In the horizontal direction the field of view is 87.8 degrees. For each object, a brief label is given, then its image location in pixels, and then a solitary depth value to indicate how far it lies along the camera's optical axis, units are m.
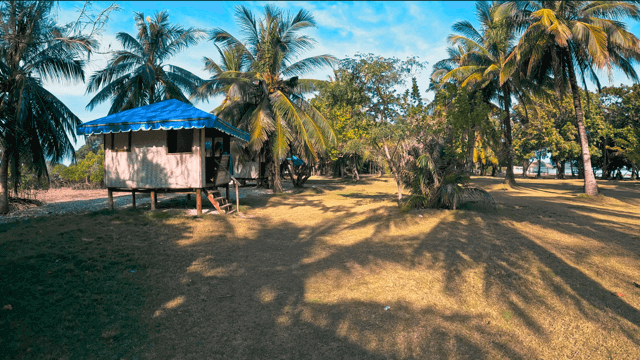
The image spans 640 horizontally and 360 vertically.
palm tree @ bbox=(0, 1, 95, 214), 9.18
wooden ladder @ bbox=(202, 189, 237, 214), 10.95
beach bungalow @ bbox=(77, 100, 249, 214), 10.16
